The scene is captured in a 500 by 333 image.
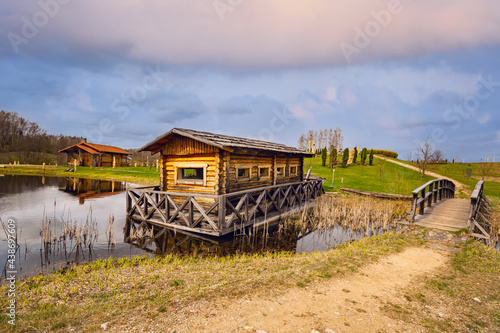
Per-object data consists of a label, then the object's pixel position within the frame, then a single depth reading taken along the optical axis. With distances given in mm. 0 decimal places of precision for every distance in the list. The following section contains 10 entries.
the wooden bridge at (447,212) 10180
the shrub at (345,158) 46094
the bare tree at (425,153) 30109
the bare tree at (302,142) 73500
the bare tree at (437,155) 40528
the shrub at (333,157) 42588
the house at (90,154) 50656
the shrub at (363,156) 45344
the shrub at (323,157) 47700
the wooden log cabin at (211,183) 11156
